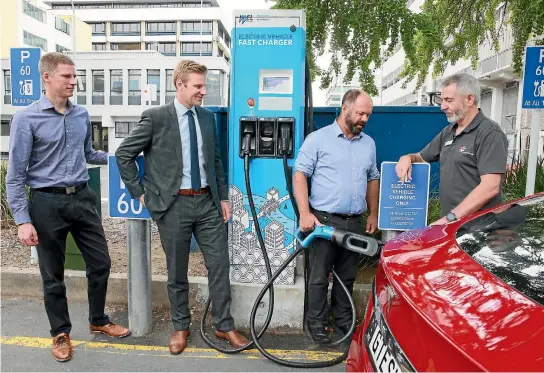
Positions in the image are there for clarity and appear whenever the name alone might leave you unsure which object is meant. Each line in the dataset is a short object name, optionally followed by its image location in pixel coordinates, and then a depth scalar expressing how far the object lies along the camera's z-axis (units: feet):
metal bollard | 11.32
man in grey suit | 10.37
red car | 3.93
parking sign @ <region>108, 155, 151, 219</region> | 11.10
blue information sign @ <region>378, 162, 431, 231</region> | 10.19
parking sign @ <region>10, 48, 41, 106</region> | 18.24
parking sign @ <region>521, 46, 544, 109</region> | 15.94
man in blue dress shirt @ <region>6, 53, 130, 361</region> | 9.93
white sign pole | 15.76
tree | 20.06
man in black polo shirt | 9.48
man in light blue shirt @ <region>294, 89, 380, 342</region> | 10.51
